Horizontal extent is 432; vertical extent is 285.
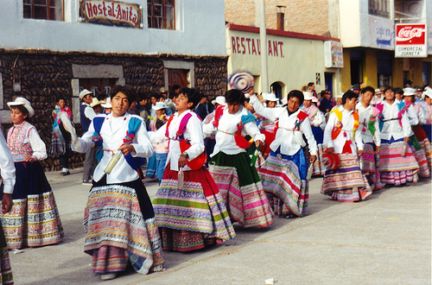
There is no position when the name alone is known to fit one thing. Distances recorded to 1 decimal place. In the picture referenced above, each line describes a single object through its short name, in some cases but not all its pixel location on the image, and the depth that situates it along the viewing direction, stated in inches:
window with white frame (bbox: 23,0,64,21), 668.1
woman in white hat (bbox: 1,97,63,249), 339.0
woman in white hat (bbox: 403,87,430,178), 561.6
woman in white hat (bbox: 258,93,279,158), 416.2
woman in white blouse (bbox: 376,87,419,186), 529.7
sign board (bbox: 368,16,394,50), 1189.7
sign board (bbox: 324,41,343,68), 1125.1
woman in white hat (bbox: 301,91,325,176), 594.9
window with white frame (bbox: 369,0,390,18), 1210.0
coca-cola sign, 1249.4
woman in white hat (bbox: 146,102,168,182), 497.8
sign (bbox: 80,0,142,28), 709.9
